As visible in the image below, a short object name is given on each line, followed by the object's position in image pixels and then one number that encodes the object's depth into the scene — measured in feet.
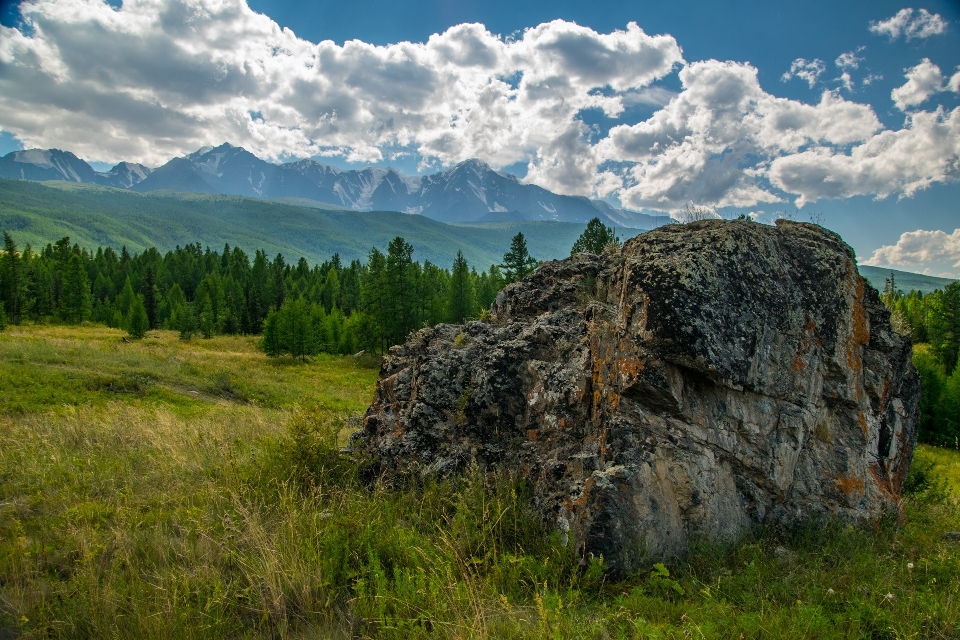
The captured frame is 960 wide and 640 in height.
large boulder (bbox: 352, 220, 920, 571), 17.06
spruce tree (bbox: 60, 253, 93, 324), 253.88
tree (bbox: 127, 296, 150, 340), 198.80
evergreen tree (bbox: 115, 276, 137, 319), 272.10
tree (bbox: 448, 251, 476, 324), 202.08
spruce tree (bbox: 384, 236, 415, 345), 173.06
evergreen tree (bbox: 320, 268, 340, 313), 310.08
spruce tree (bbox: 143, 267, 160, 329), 275.39
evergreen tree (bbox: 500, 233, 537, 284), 159.43
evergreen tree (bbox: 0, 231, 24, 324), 223.30
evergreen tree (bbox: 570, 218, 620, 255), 127.85
